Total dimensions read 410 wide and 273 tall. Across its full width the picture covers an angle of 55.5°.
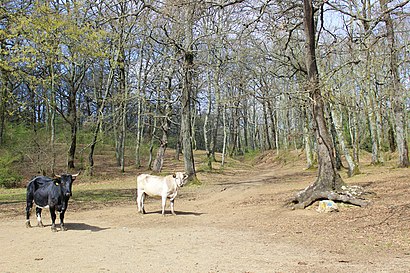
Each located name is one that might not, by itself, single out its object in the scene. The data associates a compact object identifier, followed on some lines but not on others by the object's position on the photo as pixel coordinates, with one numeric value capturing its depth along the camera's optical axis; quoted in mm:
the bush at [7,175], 23047
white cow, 12711
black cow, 9875
